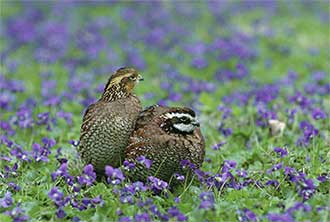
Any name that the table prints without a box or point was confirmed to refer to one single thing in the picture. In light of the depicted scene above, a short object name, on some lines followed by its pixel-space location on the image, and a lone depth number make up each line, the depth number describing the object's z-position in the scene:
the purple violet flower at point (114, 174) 10.08
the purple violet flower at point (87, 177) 10.35
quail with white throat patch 11.41
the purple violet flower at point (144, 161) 10.88
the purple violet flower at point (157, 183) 10.59
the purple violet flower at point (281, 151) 12.04
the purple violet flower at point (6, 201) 10.44
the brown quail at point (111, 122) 11.93
